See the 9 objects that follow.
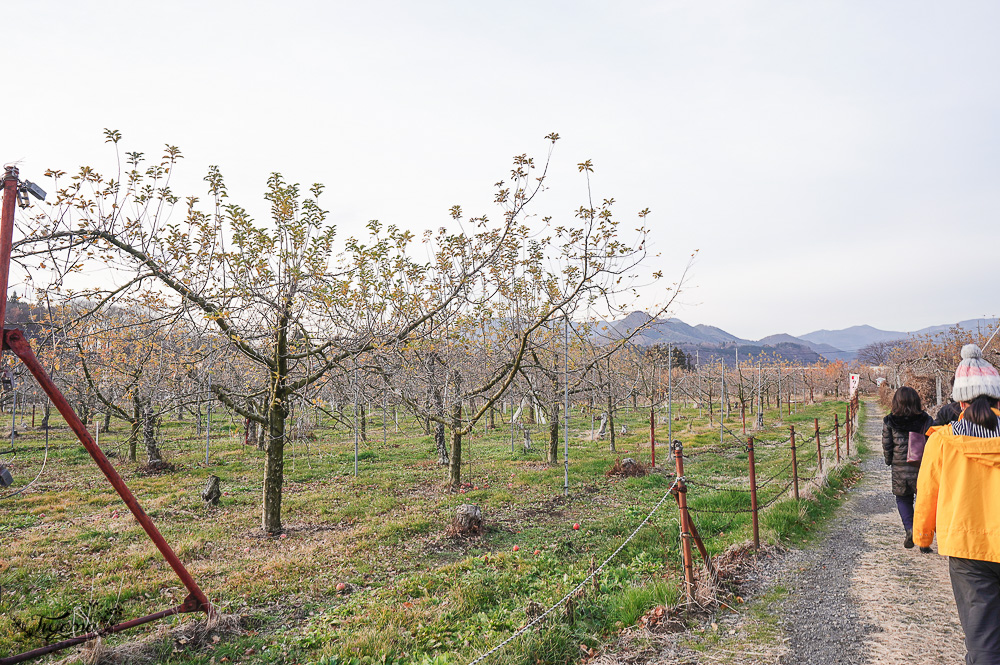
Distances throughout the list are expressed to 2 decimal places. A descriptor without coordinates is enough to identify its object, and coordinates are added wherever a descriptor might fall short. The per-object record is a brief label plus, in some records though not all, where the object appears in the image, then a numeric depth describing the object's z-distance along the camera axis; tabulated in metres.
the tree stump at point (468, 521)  8.19
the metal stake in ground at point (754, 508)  6.08
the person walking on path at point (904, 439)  5.73
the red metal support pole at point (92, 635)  3.99
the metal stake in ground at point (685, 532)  4.75
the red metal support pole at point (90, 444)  3.62
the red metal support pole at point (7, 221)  3.60
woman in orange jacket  2.84
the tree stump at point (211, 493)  10.48
